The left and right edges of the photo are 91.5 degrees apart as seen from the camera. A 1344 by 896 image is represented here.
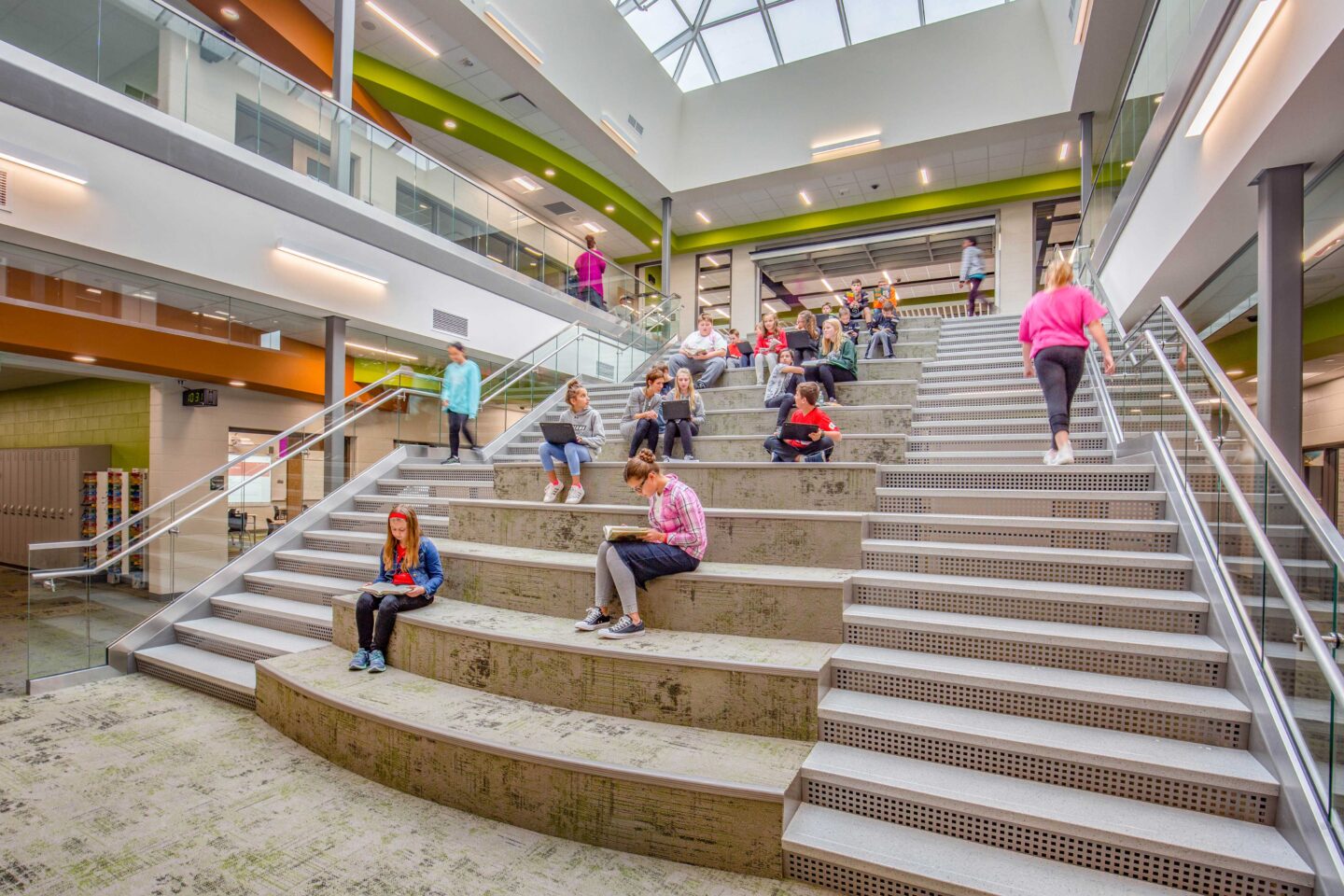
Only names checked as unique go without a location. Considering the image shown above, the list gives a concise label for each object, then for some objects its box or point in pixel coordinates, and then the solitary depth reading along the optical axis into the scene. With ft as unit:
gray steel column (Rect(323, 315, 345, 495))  27.50
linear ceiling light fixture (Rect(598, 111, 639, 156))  42.75
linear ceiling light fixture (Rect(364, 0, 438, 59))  32.35
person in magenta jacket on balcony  43.93
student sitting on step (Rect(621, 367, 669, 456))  20.20
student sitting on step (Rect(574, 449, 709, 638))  11.95
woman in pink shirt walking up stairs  14.64
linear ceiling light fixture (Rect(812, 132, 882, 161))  44.78
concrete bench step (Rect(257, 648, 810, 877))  8.24
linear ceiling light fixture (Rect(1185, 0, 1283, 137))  13.12
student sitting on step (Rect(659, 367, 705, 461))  20.03
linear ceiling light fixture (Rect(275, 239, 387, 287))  24.47
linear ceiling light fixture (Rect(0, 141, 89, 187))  17.04
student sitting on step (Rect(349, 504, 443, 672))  13.07
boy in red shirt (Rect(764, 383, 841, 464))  17.01
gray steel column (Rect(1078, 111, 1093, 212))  39.88
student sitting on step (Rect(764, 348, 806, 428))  21.42
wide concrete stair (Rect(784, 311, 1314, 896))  7.27
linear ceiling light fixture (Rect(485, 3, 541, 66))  32.27
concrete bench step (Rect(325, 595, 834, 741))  9.71
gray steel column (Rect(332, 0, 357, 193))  27.17
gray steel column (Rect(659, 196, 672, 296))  52.65
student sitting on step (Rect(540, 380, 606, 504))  18.15
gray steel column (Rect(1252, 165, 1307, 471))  14.42
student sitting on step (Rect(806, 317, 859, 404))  21.77
